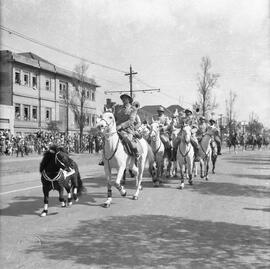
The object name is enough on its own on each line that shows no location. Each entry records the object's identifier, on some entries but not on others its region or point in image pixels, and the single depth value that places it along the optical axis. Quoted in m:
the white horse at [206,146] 15.33
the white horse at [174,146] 13.18
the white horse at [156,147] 12.70
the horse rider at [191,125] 12.73
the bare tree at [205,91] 38.07
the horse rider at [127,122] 10.02
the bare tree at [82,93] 35.28
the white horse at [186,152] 12.52
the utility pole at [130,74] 34.81
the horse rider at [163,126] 13.88
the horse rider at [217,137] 16.41
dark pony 7.97
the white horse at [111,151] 8.85
